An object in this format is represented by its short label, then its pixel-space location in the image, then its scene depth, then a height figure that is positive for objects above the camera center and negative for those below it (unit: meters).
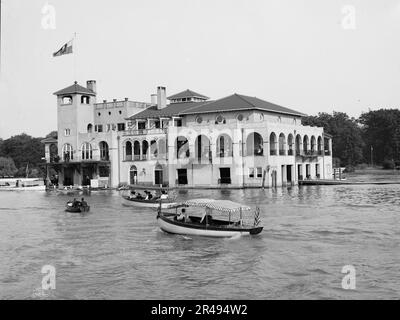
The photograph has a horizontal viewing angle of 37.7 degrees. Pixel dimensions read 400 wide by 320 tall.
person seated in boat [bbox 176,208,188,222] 33.31 -2.61
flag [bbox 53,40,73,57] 55.31 +11.80
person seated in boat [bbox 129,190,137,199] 52.50 -2.04
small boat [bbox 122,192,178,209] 48.78 -2.50
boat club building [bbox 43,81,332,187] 75.50 +4.04
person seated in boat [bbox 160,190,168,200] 50.12 -2.10
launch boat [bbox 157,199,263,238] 30.98 -2.91
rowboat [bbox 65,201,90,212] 47.31 -2.67
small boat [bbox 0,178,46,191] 84.69 -1.43
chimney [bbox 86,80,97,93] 92.19 +14.02
